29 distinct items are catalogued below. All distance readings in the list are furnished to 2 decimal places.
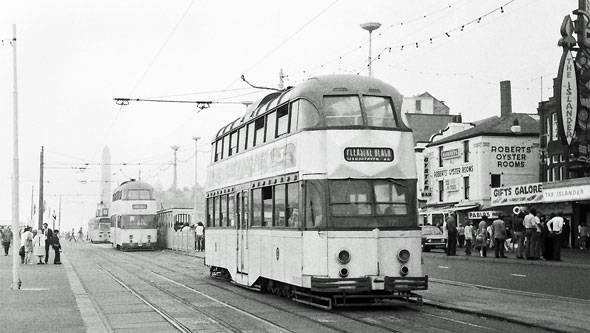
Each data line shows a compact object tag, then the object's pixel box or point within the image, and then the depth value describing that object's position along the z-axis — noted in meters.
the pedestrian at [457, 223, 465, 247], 47.91
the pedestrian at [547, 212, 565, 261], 28.53
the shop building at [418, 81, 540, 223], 58.09
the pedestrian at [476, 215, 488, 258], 33.00
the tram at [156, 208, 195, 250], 54.84
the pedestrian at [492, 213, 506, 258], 30.80
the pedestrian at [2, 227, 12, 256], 43.94
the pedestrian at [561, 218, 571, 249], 44.86
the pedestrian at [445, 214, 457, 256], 35.89
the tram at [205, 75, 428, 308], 14.95
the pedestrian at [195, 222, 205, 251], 47.50
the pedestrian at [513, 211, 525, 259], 29.86
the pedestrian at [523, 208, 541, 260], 28.14
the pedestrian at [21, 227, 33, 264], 34.69
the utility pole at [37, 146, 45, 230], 56.34
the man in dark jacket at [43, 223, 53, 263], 34.44
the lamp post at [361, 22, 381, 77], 35.91
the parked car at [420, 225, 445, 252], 43.44
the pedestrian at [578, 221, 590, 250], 43.56
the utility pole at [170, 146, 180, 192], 68.45
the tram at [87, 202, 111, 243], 83.06
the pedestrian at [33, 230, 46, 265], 33.88
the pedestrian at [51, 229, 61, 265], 34.06
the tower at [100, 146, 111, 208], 109.75
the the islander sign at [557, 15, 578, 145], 26.14
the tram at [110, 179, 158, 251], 53.22
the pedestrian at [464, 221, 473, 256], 36.36
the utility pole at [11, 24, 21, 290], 20.41
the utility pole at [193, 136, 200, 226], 58.59
